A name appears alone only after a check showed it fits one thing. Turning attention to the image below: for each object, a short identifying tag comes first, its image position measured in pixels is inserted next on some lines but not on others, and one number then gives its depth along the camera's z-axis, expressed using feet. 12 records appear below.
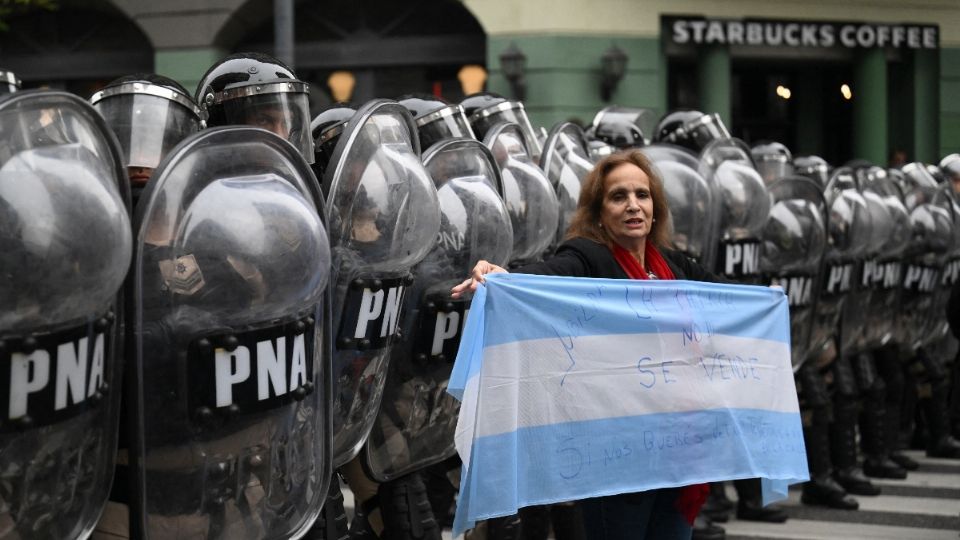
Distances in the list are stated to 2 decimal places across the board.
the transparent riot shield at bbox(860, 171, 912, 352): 25.84
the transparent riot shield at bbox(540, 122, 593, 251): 19.79
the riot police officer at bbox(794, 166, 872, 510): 24.45
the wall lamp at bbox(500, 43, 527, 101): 55.16
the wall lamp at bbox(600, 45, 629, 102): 55.72
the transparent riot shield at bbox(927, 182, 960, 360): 28.40
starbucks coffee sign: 57.67
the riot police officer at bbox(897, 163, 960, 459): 27.35
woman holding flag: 13.33
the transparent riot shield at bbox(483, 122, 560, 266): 17.66
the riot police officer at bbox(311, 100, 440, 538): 13.64
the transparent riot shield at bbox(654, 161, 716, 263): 21.09
